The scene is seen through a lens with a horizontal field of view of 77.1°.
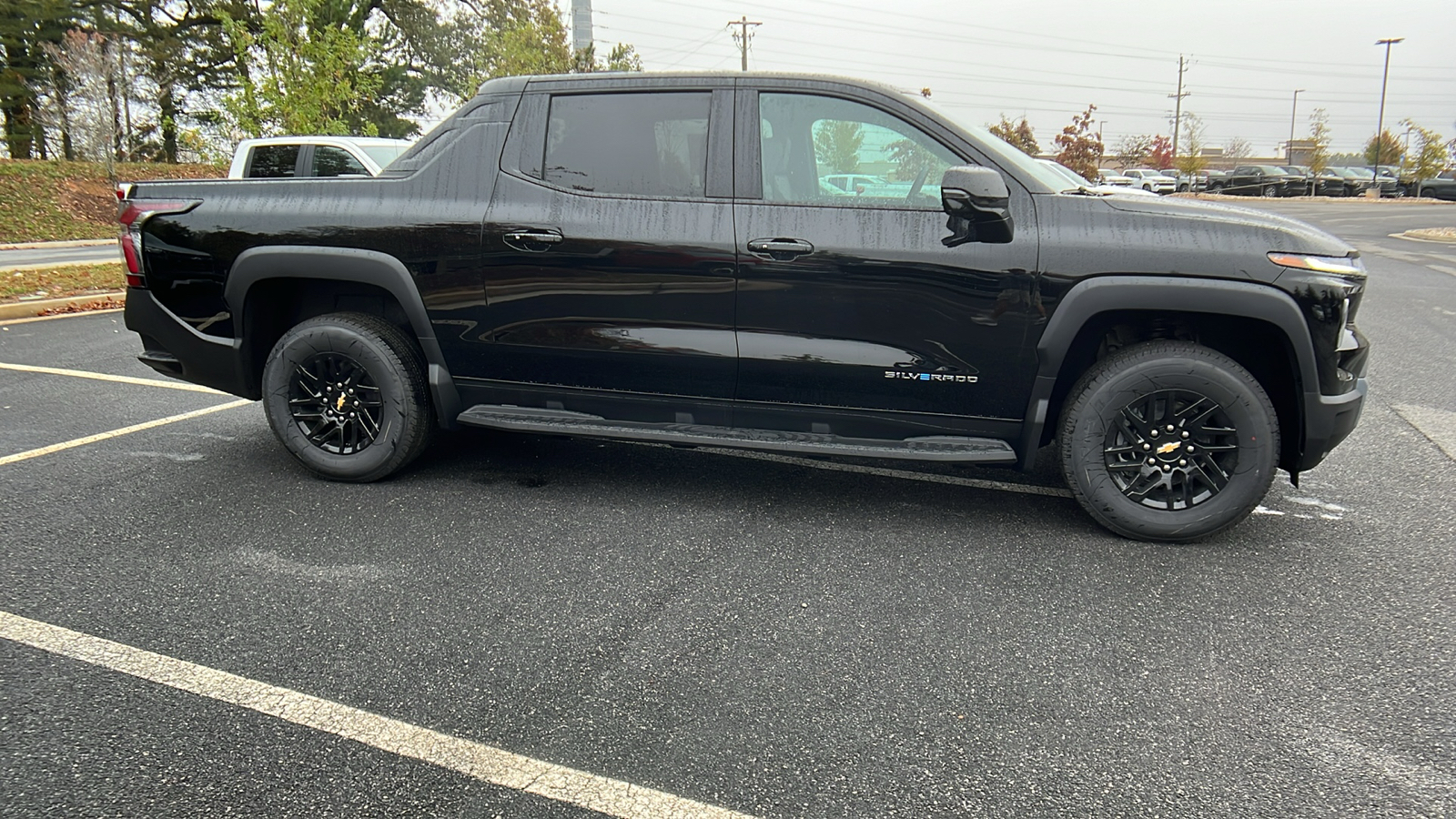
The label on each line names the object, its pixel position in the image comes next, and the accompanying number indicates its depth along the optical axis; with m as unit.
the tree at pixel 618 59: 40.46
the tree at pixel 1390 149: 61.38
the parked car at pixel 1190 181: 52.92
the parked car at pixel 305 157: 10.30
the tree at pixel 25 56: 31.11
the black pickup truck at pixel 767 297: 3.55
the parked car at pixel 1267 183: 45.09
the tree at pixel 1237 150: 85.62
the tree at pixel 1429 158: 46.38
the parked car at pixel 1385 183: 46.09
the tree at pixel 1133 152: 69.69
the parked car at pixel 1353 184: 45.47
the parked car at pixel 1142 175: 46.15
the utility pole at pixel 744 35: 54.09
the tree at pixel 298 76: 19.80
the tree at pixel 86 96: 26.48
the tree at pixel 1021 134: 41.62
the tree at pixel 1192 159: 59.53
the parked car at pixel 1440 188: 40.06
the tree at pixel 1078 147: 42.91
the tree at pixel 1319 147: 55.16
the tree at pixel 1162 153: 75.12
